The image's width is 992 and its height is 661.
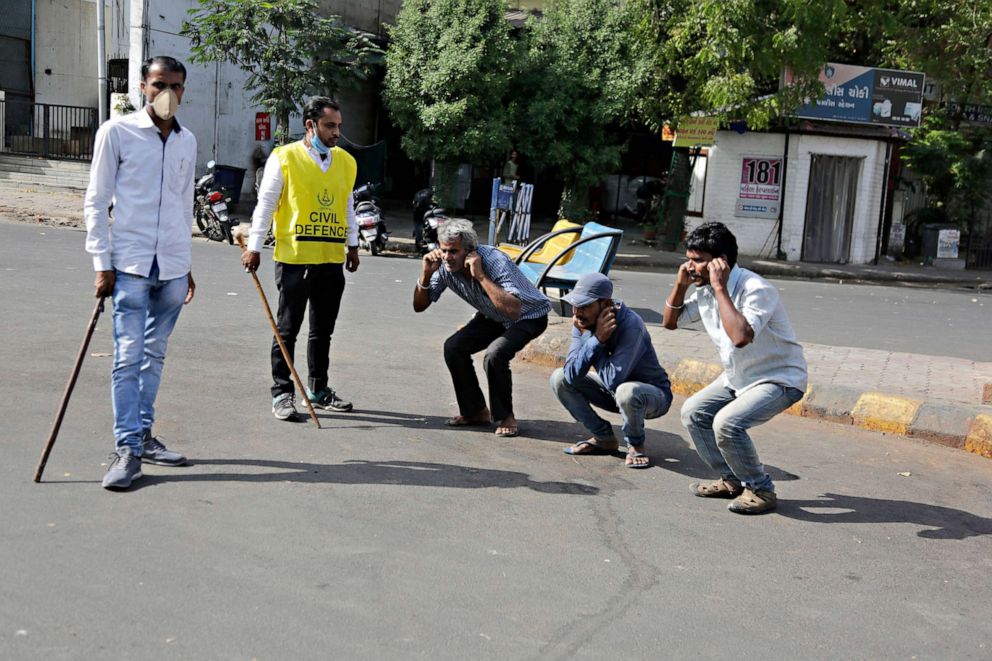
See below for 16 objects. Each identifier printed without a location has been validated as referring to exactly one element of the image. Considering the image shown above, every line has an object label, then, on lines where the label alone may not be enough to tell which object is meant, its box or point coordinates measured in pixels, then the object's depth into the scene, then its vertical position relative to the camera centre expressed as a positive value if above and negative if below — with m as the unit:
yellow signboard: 22.12 +1.36
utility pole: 22.48 +2.35
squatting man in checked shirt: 6.45 -0.78
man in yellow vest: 6.52 -0.28
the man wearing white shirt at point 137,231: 4.96 -0.31
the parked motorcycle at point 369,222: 17.81 -0.74
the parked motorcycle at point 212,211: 18.03 -0.71
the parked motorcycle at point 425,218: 17.91 -0.64
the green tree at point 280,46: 20.14 +2.47
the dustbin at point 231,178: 22.86 -0.16
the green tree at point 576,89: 21.64 +2.06
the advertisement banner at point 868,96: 22.25 +2.32
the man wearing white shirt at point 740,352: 5.07 -0.76
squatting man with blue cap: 5.96 -1.05
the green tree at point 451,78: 20.89 +2.08
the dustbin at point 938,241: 24.42 -0.72
